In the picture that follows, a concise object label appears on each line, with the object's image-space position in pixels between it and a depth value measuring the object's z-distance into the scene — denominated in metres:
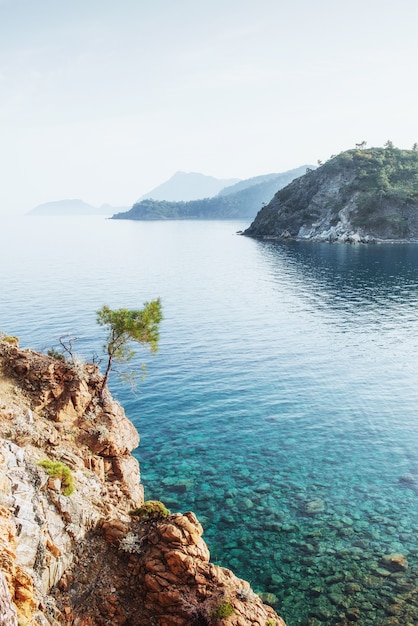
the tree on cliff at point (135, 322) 32.09
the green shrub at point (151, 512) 22.14
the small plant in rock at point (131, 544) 19.92
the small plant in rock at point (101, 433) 28.02
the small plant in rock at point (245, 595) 18.86
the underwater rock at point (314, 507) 30.00
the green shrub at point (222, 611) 17.62
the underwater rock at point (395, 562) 25.17
